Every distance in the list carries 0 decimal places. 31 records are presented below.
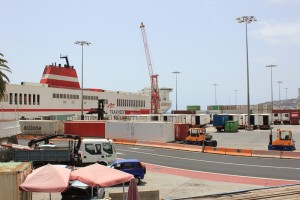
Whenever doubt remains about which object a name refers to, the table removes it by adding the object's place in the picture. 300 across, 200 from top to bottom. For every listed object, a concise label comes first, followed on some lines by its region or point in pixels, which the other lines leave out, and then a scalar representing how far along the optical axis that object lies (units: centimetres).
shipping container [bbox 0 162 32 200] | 1324
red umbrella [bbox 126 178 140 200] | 1239
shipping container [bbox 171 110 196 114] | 12061
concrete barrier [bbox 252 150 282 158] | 3497
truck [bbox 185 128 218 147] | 4423
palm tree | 3697
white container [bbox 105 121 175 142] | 5022
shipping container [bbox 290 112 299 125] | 9031
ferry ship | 7056
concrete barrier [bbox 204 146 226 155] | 3858
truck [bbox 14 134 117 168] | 2669
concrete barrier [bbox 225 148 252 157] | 3669
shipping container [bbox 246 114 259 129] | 7469
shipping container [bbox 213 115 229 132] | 7006
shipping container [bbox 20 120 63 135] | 5849
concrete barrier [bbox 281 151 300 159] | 3431
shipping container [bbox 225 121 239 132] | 6725
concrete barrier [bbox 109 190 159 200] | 1658
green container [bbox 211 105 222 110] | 15490
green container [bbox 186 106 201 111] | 16950
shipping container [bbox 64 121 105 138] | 5669
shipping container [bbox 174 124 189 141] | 5262
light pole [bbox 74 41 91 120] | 7733
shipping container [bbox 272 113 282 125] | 9429
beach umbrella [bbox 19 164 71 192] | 1298
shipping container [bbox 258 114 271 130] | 7392
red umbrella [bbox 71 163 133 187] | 1340
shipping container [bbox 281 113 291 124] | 9288
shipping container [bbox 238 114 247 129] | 7691
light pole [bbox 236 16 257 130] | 6544
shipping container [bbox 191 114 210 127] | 7741
